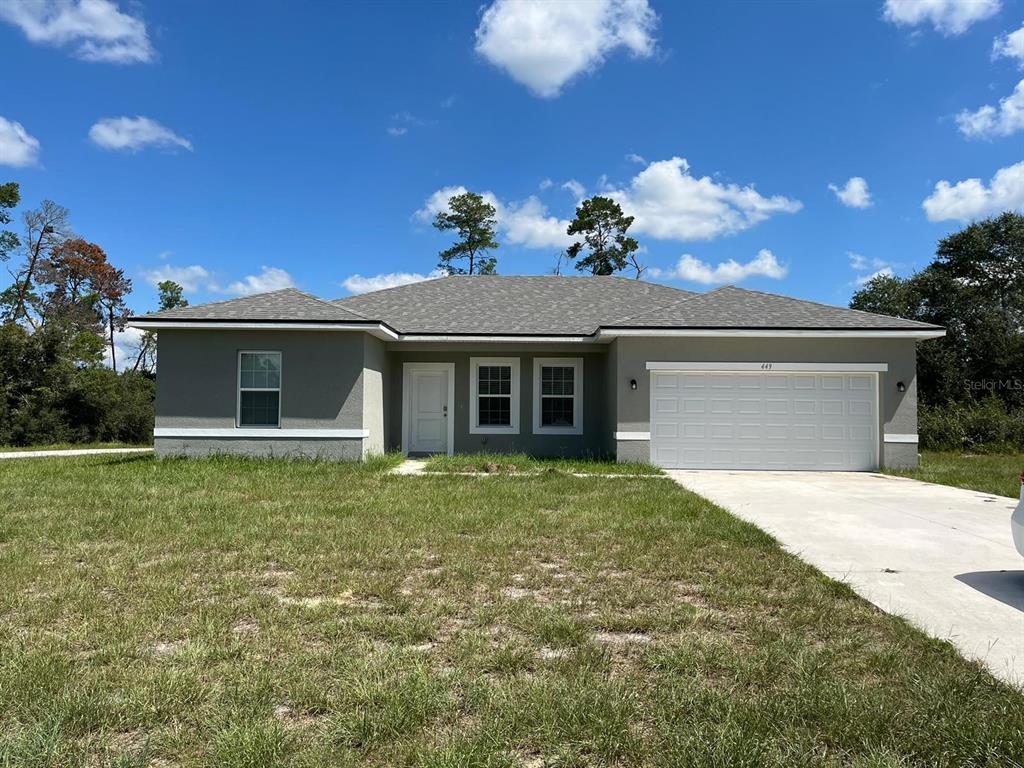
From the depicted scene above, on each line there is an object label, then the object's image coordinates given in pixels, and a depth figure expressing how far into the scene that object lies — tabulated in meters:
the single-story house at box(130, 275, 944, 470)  12.01
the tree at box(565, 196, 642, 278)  33.56
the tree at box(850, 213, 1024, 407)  23.77
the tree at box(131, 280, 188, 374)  40.22
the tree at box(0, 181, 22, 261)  25.66
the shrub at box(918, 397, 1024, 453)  17.03
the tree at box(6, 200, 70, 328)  32.28
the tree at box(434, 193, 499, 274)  34.22
